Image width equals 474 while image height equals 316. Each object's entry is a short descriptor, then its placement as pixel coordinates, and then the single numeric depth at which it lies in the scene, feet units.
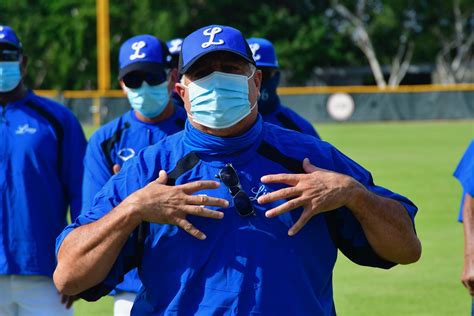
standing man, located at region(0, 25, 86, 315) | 30.04
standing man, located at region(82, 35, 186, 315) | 30.70
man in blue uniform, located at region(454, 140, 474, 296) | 26.23
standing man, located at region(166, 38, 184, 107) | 34.41
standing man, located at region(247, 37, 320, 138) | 36.43
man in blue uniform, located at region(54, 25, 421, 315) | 16.70
